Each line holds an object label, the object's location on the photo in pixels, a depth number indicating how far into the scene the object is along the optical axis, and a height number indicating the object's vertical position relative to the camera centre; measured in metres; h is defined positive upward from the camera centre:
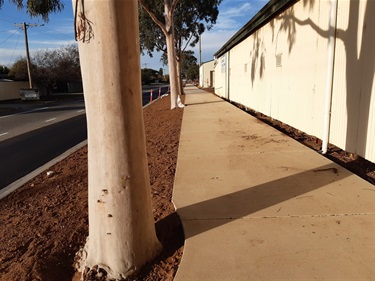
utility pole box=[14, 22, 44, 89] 34.37 +2.79
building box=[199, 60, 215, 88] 45.37 +0.01
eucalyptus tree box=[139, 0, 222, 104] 25.69 +4.19
